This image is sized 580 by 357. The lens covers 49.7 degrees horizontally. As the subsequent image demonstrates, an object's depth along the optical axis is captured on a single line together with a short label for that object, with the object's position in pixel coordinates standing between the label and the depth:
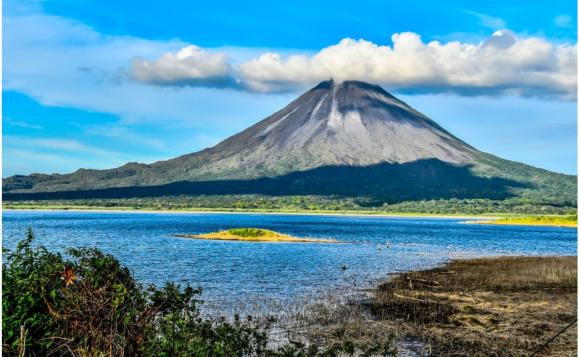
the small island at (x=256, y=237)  71.56
